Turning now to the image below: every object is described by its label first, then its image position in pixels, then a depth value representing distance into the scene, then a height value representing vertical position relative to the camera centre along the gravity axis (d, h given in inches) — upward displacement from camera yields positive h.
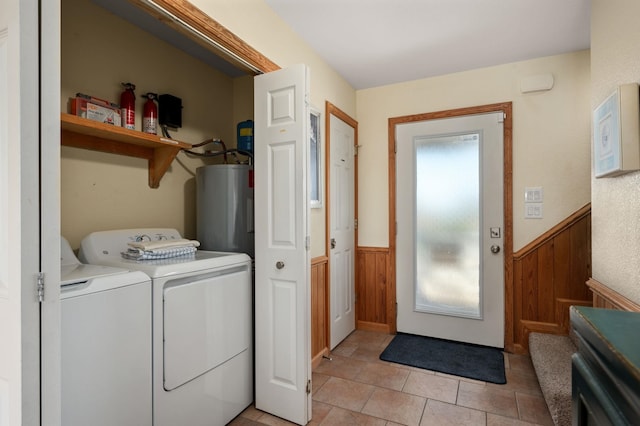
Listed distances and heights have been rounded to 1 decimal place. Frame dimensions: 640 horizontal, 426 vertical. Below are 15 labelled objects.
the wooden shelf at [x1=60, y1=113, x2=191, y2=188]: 71.1 +17.4
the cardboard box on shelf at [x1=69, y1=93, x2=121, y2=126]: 73.9 +23.1
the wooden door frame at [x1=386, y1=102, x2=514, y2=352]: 116.4 +1.8
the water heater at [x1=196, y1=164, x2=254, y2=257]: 89.2 +1.3
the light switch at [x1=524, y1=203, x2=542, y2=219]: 113.5 +0.4
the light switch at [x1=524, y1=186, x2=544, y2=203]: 113.3 +6.0
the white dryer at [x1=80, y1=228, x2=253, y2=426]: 62.8 -23.5
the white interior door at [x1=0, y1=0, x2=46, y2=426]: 36.1 +0.4
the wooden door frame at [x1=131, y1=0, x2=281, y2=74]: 59.3 +34.9
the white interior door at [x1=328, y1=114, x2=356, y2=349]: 120.7 -5.8
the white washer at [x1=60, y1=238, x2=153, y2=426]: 49.4 -20.6
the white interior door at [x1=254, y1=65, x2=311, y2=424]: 77.3 -7.4
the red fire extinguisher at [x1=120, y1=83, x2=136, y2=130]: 83.4 +26.3
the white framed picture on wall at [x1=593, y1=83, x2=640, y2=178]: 54.6 +13.6
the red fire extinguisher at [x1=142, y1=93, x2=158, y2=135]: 88.4 +24.8
